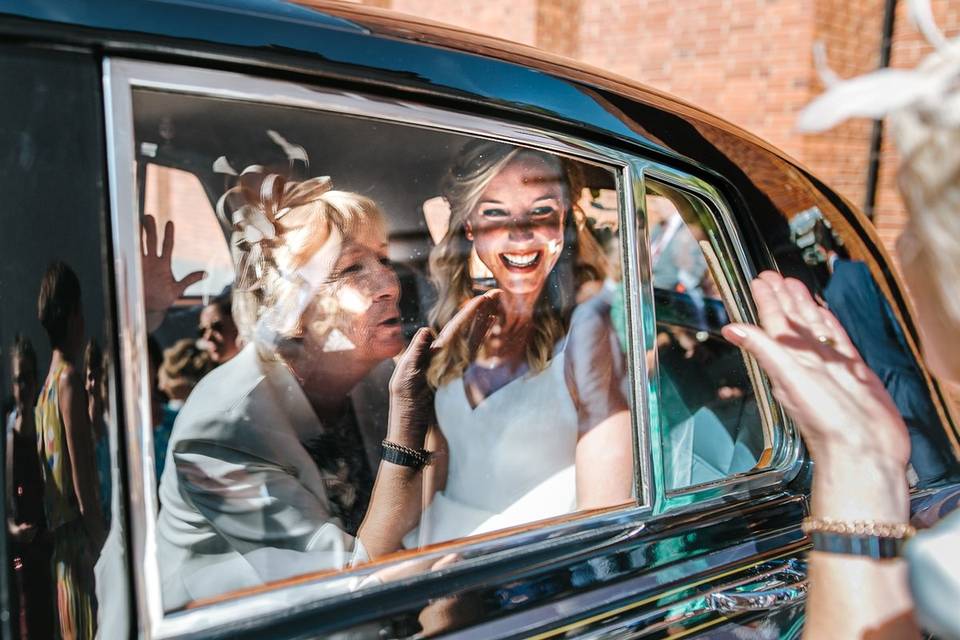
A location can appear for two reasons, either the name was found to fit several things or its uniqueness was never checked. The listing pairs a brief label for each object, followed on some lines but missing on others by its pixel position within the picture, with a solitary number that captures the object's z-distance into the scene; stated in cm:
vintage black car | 98
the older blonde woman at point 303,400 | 144
